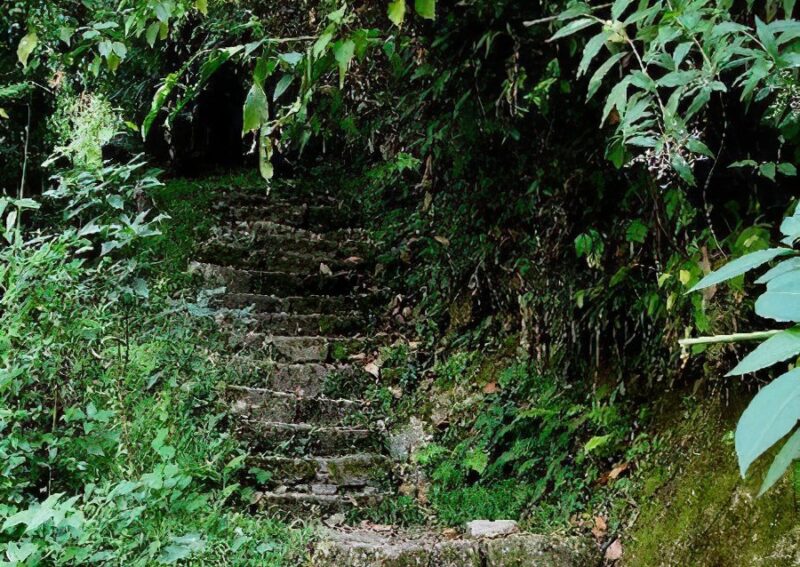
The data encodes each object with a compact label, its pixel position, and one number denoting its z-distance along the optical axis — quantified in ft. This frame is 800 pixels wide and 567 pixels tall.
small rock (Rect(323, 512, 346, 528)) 10.67
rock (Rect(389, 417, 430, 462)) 12.69
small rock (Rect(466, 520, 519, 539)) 9.21
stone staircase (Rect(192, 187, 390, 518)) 11.64
